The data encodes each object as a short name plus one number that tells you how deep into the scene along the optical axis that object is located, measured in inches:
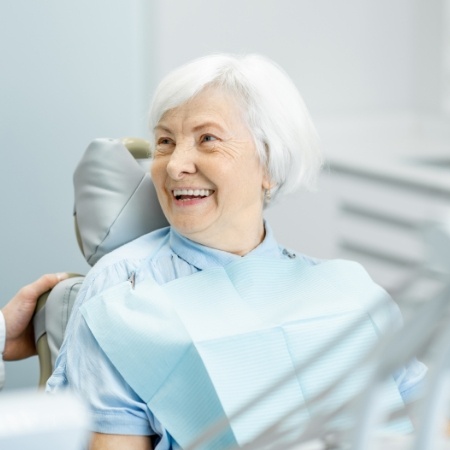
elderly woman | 72.3
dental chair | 80.0
